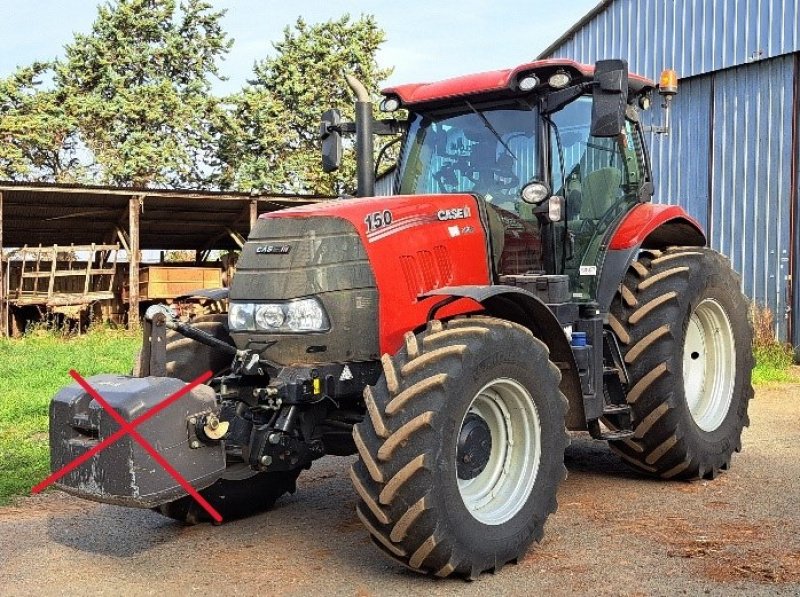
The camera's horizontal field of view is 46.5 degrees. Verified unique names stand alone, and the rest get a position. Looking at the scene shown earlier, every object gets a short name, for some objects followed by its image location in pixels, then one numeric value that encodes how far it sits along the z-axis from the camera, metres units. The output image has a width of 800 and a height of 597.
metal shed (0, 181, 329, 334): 18.59
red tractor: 4.08
